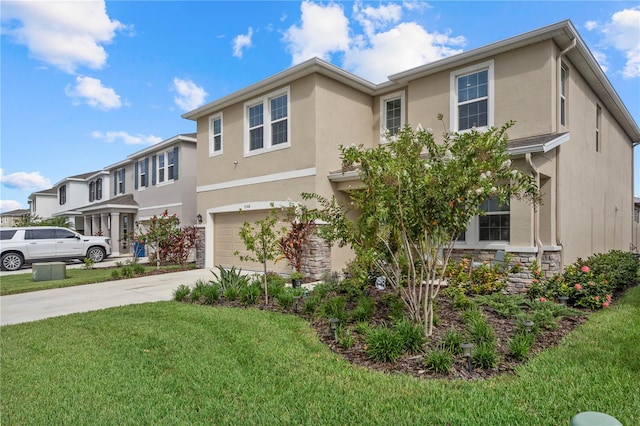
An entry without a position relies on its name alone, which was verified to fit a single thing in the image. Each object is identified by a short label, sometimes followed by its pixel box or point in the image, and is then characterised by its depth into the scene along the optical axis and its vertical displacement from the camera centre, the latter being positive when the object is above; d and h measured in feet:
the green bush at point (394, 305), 18.49 -5.32
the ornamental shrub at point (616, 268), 27.32 -4.87
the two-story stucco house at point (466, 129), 29.43 +8.09
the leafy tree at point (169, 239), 48.65 -3.92
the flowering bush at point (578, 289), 22.15 -5.02
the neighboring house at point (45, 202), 120.67 +3.11
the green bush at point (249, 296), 24.73 -5.79
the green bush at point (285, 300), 23.15 -5.71
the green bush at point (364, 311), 18.92 -5.34
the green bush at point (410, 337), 14.83 -5.24
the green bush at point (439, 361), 13.09 -5.52
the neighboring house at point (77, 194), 91.66 +4.66
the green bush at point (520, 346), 13.87 -5.32
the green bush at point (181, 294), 26.86 -6.14
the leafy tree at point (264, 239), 25.38 -2.05
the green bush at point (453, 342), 14.35 -5.34
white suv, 52.31 -5.12
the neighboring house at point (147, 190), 60.13 +3.98
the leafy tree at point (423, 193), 15.37 +0.74
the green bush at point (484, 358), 13.28 -5.45
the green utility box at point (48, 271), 38.93 -6.50
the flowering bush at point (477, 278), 25.39 -4.92
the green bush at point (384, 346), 14.24 -5.42
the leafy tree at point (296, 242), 36.11 -3.17
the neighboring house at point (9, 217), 144.73 -2.18
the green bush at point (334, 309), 19.03 -5.48
